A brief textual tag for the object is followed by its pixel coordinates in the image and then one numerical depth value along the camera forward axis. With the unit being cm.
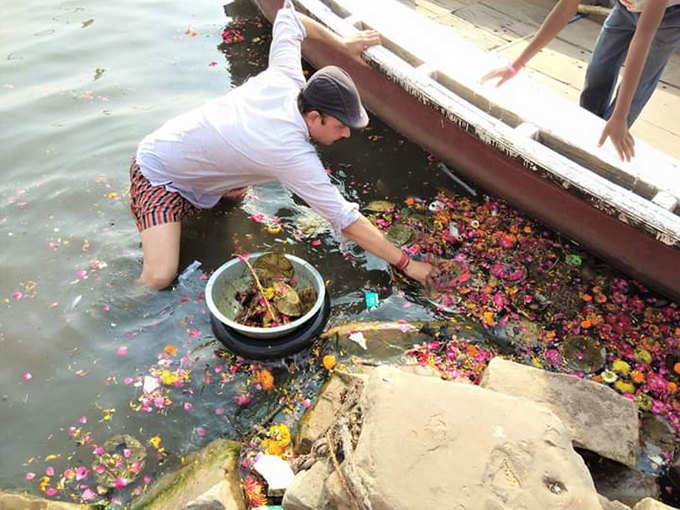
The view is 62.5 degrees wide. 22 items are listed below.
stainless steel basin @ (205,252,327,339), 319
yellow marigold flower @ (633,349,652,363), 344
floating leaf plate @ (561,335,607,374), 345
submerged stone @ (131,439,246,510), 258
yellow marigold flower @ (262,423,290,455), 304
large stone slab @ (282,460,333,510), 240
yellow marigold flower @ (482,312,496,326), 367
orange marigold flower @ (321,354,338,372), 341
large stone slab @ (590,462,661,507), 289
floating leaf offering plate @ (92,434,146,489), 296
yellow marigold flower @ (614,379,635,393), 332
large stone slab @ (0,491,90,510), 274
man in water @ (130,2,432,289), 312
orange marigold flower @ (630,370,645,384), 336
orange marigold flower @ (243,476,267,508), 281
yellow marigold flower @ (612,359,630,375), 340
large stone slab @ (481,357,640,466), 287
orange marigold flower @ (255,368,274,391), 333
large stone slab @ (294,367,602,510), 218
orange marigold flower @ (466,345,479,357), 349
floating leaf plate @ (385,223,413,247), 418
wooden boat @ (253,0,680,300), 327
